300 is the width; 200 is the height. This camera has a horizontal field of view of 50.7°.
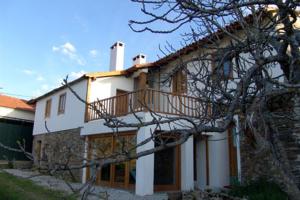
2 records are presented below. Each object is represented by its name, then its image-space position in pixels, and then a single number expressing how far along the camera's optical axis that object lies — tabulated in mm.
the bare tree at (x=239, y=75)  2920
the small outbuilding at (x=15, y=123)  23000
